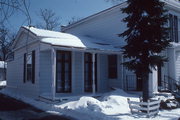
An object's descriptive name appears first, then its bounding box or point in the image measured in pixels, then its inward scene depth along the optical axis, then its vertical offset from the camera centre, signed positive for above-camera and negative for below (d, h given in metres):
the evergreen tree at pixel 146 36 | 8.52 +1.24
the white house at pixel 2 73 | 34.91 -1.41
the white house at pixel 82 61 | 12.00 +0.29
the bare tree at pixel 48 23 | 40.17 +8.68
